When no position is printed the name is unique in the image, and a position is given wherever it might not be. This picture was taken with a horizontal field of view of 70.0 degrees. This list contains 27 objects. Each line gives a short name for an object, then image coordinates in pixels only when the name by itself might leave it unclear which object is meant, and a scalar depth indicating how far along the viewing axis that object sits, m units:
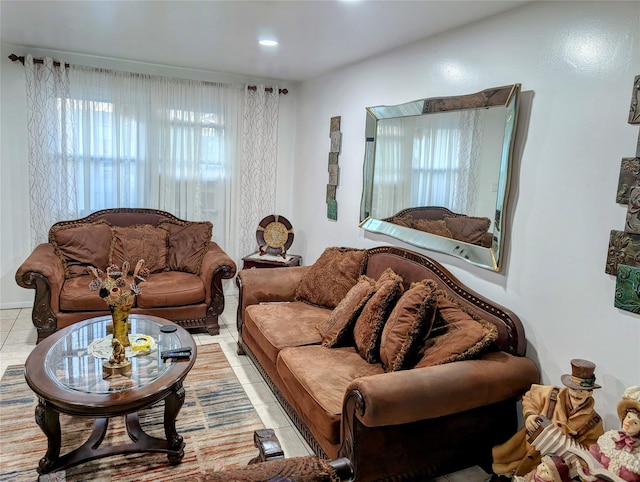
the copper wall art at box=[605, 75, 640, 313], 1.83
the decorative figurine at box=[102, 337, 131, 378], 2.26
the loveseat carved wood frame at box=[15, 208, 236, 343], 3.51
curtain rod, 4.03
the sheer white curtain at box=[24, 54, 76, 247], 4.20
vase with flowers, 2.40
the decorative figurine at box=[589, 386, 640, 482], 1.57
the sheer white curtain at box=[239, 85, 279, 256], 5.03
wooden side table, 4.61
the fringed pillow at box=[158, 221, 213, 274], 4.36
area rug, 2.28
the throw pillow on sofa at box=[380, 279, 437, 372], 2.36
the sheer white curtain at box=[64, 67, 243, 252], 4.43
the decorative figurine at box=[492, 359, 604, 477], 1.84
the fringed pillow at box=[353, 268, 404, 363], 2.60
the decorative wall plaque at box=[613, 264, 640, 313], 1.83
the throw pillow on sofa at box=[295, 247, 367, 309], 3.44
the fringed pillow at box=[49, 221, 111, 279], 3.99
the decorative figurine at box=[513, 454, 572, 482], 1.74
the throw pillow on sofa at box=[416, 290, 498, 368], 2.21
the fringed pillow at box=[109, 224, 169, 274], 4.18
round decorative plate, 4.88
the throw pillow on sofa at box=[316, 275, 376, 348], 2.82
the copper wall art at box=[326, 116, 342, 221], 4.29
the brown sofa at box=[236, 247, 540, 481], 1.95
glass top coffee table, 2.03
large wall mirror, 2.51
